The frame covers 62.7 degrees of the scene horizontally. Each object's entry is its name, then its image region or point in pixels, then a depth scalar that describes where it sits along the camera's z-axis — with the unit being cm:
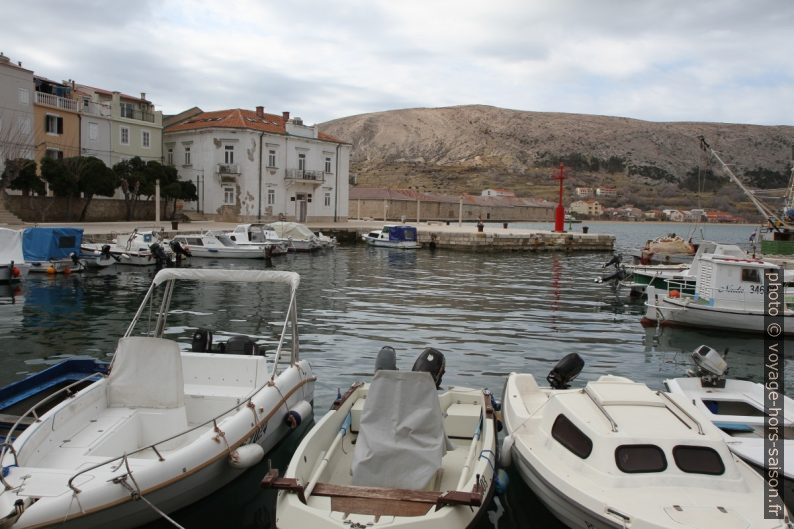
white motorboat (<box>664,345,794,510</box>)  873
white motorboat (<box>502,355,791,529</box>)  621
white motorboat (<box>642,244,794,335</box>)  1919
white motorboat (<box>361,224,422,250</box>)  5012
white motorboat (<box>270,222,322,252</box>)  4506
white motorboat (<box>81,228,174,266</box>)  3325
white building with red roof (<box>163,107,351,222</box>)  5678
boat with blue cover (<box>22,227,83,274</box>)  2894
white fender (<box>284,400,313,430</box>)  922
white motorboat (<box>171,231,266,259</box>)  3816
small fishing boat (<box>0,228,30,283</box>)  2605
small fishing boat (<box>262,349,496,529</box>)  602
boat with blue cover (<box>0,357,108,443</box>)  858
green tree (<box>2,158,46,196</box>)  3966
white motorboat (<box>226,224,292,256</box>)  4038
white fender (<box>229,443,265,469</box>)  746
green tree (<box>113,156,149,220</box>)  4978
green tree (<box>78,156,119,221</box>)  4541
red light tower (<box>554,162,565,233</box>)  6125
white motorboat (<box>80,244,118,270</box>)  3144
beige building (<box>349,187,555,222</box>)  9712
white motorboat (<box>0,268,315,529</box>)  610
